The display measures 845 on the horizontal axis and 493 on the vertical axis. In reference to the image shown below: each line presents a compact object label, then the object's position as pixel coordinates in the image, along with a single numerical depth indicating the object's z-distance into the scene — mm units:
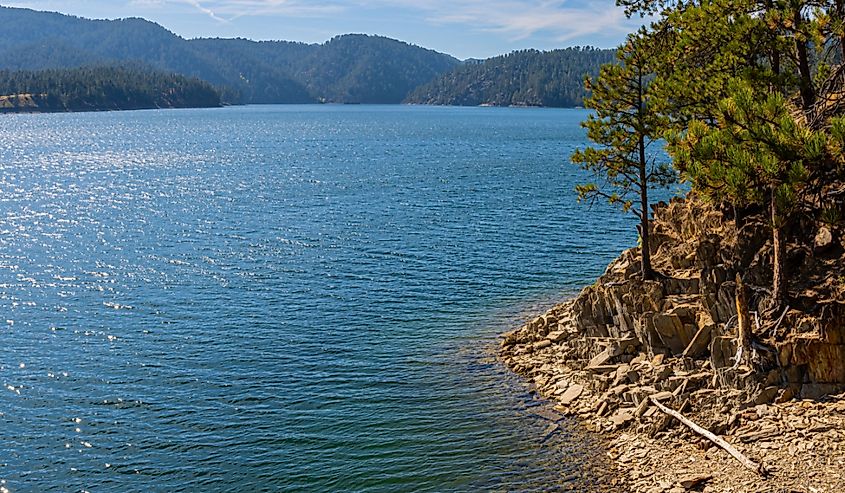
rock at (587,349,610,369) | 30250
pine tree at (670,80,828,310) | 18938
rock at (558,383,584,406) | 28609
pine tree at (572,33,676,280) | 32688
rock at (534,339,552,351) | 34000
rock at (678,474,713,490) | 21203
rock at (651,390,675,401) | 26062
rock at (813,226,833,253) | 26875
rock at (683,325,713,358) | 27594
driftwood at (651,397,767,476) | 21023
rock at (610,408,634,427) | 26078
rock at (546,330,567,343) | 34219
